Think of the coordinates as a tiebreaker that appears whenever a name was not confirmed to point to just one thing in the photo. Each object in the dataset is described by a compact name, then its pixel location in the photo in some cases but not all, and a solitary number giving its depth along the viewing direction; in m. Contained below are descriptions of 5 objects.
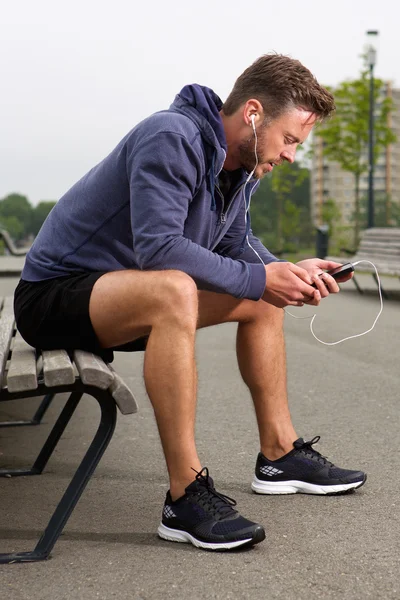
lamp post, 29.31
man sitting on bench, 3.18
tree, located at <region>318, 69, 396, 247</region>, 36.28
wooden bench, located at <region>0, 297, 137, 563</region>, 3.00
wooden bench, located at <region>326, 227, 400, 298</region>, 13.91
